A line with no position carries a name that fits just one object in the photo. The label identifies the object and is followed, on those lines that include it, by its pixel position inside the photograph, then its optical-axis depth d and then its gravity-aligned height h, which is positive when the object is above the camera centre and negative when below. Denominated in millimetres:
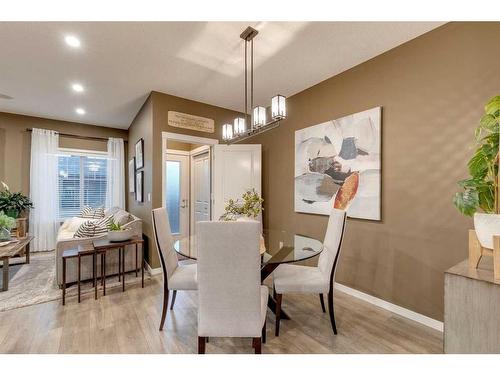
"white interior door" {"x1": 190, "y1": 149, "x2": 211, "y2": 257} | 5000 +15
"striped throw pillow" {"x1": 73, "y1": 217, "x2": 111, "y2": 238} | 3246 -569
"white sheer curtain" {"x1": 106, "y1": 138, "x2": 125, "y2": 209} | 5543 +335
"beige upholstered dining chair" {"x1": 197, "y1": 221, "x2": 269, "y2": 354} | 1420 -566
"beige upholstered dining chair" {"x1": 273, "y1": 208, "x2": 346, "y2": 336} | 2033 -780
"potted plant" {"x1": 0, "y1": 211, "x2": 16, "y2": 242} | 3109 -492
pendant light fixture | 2115 +674
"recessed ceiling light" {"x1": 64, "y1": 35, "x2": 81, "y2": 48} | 2281 +1427
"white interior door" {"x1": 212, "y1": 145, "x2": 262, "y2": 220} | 4020 +278
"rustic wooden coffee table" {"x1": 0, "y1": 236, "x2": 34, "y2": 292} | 2788 -756
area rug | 2617 -1213
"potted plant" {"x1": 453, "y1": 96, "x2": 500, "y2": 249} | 1160 +35
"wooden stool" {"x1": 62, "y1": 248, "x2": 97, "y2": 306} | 2609 -744
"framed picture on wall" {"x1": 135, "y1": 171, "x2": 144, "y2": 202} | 4130 +31
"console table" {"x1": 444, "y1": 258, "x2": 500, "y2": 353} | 1003 -526
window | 5203 +153
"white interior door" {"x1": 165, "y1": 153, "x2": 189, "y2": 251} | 5598 -124
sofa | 2939 -921
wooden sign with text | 3623 +1045
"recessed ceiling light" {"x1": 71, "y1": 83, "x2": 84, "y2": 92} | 3340 +1432
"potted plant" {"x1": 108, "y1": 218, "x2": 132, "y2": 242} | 3027 -563
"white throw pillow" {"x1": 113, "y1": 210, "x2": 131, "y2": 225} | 3674 -466
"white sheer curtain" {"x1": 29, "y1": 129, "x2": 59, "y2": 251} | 4752 -7
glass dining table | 1954 -553
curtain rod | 4952 +1133
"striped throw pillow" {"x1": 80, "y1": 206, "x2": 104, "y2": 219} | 4766 -491
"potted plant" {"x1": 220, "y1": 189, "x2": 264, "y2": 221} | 2221 -189
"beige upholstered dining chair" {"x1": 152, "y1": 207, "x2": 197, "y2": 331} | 2098 -693
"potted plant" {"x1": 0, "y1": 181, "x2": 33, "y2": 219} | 4270 -256
